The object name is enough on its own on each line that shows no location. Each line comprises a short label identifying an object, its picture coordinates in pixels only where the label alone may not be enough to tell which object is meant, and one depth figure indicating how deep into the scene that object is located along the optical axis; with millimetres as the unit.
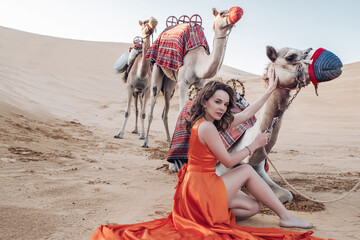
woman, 2342
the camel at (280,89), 2748
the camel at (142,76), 7891
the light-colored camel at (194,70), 5387
